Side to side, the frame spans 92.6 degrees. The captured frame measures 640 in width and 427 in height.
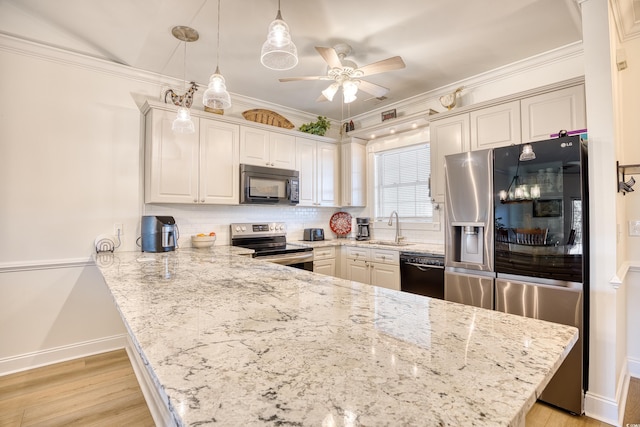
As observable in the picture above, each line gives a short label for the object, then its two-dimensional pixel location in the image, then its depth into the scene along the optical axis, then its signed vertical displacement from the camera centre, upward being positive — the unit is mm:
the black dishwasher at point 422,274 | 2785 -535
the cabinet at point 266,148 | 3422 +829
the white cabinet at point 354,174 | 4227 +618
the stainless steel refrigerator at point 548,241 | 1865 -155
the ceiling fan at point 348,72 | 2314 +1180
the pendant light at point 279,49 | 1595 +935
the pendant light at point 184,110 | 2336 +834
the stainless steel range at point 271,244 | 3299 -303
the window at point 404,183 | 3777 +458
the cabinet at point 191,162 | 2873 +576
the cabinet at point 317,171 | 3928 +629
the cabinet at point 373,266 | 3221 -545
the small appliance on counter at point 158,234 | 2738 -133
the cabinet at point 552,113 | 2381 +847
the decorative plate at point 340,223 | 4512 -72
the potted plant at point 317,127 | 4090 +1226
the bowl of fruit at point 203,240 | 3162 -218
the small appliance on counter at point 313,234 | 4141 -217
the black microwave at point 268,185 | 3352 +383
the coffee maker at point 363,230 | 4266 -169
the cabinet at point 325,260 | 3679 -513
